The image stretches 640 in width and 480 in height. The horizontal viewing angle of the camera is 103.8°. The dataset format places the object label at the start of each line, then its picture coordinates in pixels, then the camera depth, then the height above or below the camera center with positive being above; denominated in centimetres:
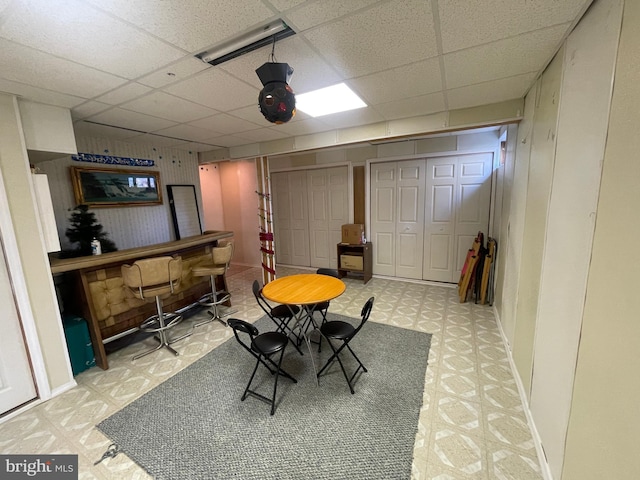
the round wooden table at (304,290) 222 -84
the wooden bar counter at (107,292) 250 -87
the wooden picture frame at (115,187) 340 +35
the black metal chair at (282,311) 257 -114
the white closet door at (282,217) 598 -31
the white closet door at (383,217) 480 -32
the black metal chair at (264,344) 194 -114
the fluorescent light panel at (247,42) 144 +100
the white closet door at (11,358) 204 -119
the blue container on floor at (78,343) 245 -129
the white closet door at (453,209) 412 -19
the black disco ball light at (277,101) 161 +67
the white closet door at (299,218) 576 -33
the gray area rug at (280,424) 156 -161
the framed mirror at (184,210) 453 -4
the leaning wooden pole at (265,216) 447 -20
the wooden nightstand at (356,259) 485 -111
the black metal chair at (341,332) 217 -115
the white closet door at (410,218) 457 -34
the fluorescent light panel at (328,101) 236 +104
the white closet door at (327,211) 532 -18
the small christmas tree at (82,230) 323 -23
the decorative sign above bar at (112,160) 344 +75
